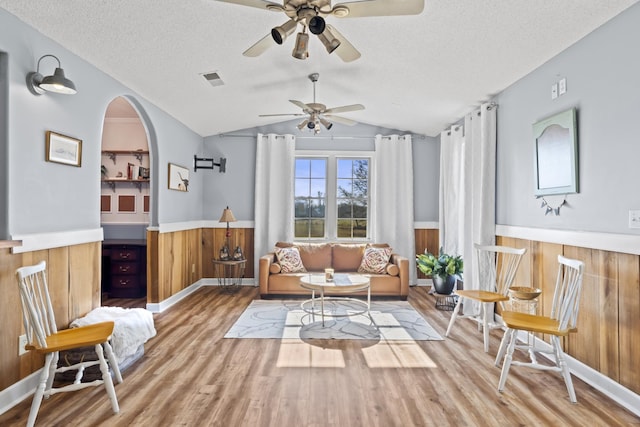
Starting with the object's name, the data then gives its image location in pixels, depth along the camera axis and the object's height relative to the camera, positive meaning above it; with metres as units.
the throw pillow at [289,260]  5.31 -0.67
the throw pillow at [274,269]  5.19 -0.78
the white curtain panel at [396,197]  6.00 +0.33
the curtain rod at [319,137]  6.12 +1.38
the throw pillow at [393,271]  5.12 -0.79
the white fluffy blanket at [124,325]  2.73 -0.91
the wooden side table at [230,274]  5.95 -1.00
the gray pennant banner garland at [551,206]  2.99 +0.10
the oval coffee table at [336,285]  3.86 -0.76
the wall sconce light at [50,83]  2.49 +0.93
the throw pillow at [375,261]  5.26 -0.67
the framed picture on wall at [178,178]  4.80 +0.53
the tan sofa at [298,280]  5.09 -0.93
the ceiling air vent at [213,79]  3.75 +1.49
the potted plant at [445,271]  4.82 -0.75
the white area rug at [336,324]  3.69 -1.23
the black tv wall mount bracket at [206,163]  5.80 +0.87
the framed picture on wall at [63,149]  2.71 +0.53
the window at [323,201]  6.31 +0.27
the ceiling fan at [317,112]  3.96 +1.20
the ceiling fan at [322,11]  1.92 +1.16
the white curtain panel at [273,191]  5.95 +0.41
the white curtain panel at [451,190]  5.18 +0.40
